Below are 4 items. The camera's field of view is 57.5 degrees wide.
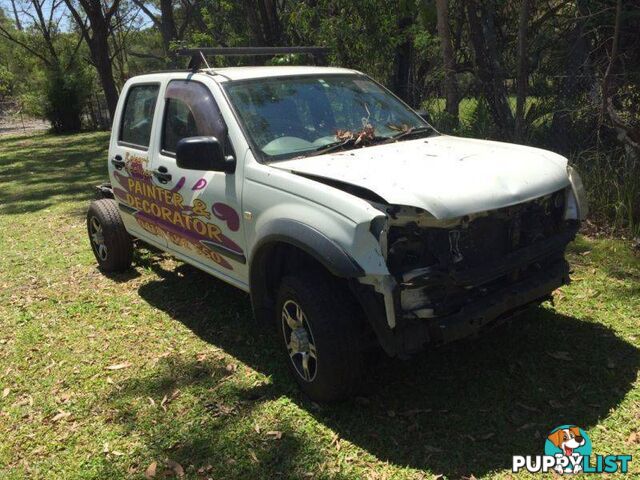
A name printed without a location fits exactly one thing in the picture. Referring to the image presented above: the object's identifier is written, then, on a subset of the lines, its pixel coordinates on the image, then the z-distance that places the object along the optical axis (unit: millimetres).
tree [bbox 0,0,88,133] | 24250
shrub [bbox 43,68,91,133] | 24234
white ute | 2914
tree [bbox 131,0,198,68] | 17250
